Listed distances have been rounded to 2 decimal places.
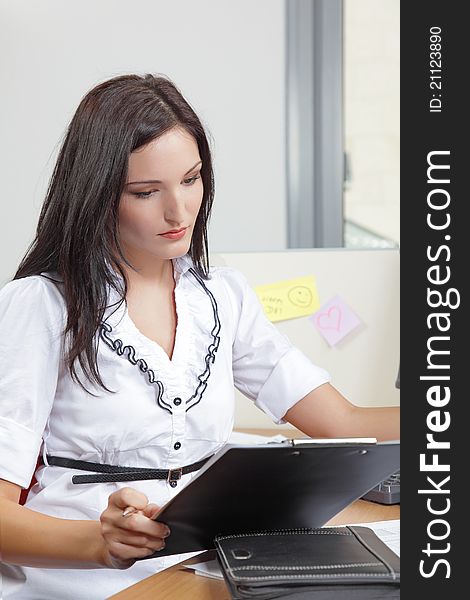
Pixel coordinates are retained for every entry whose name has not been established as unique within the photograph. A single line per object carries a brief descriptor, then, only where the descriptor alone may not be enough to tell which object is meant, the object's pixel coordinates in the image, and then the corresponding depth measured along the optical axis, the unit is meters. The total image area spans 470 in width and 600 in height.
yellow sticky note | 2.02
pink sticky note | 2.00
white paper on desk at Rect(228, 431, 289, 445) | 1.88
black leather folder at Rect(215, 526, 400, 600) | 1.18
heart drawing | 2.01
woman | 1.50
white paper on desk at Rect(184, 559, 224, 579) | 1.39
